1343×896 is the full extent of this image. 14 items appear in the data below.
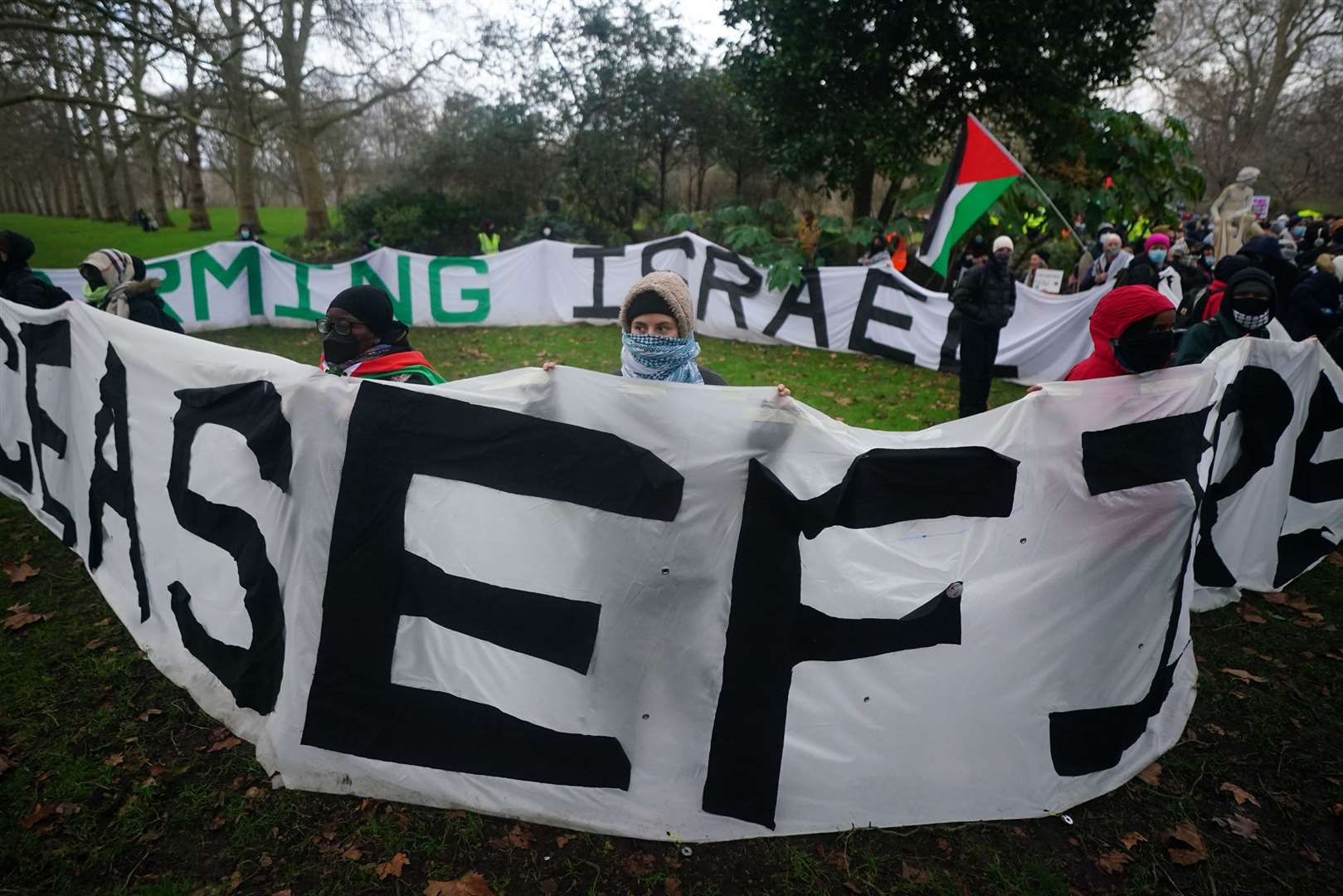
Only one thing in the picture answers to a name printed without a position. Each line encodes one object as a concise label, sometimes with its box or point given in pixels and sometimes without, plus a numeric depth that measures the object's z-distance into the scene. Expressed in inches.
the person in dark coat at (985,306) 285.4
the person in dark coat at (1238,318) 178.1
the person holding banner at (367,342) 125.9
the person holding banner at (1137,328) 123.7
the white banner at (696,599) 105.7
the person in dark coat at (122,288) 204.5
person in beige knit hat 120.8
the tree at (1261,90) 1177.4
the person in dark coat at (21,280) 226.1
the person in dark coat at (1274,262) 256.8
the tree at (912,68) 460.8
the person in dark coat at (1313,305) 270.7
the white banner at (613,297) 398.6
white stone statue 483.2
